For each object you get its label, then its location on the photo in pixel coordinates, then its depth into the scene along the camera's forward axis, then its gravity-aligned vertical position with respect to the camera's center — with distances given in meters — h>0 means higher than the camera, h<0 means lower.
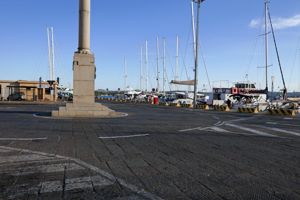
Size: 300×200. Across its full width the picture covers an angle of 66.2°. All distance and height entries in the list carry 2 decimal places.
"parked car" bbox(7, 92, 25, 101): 36.05 -0.61
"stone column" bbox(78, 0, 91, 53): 14.90 +4.43
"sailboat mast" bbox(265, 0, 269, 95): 31.81 +5.78
